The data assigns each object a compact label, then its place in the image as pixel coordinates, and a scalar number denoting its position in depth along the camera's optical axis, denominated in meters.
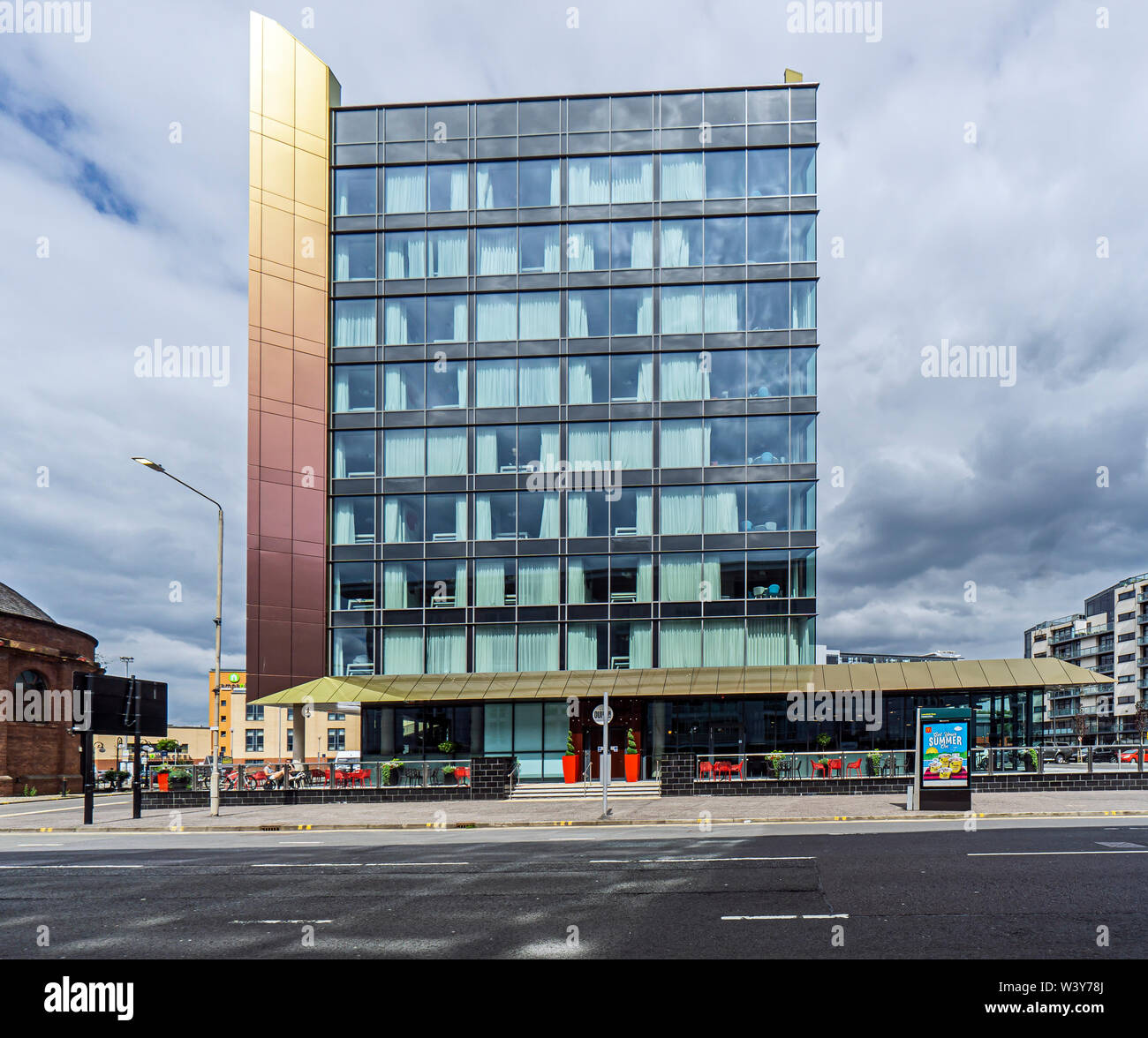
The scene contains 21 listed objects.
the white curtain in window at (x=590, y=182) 42.75
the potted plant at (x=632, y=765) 35.44
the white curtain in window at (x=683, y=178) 42.34
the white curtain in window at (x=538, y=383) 41.69
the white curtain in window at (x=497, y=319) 42.31
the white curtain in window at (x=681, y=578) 39.91
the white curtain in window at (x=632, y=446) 40.88
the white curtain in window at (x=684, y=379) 40.97
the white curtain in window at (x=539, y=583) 40.56
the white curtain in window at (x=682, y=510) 40.25
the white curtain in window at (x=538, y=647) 40.25
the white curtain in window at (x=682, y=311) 41.44
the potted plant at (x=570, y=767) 35.97
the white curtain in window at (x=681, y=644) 39.66
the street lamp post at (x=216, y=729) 28.90
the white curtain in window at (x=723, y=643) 39.50
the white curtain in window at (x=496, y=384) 41.91
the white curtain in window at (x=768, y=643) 39.22
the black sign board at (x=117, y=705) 32.38
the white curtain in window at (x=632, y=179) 42.62
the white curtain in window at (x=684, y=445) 40.56
